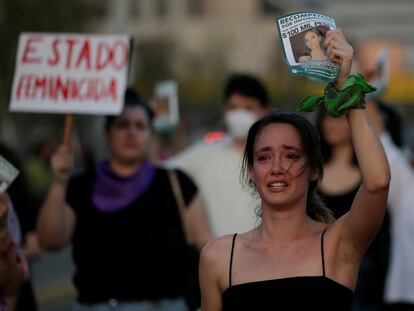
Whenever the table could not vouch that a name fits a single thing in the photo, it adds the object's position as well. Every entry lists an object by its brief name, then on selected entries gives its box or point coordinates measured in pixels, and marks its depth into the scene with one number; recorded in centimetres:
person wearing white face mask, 1327
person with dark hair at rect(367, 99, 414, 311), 1528
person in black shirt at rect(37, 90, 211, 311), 1194
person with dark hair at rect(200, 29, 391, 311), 790
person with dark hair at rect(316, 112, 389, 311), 1451
